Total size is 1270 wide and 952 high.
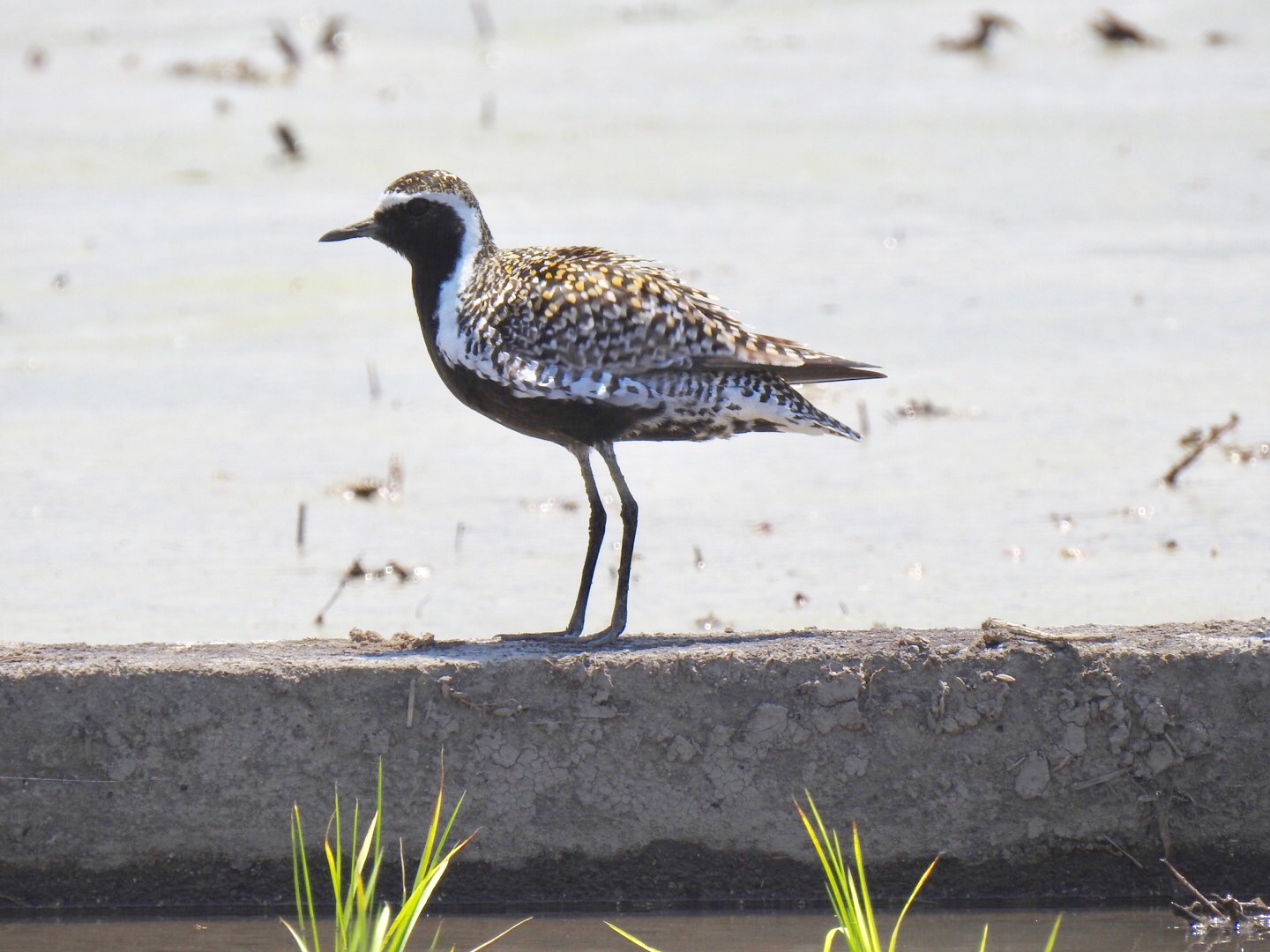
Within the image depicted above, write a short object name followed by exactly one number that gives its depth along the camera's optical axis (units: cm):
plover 1180
